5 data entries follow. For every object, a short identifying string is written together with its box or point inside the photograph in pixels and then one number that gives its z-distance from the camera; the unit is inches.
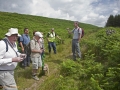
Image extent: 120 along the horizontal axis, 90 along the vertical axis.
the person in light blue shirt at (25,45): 168.5
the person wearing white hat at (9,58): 77.3
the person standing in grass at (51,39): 225.2
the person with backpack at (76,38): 175.0
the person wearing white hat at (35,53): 142.9
